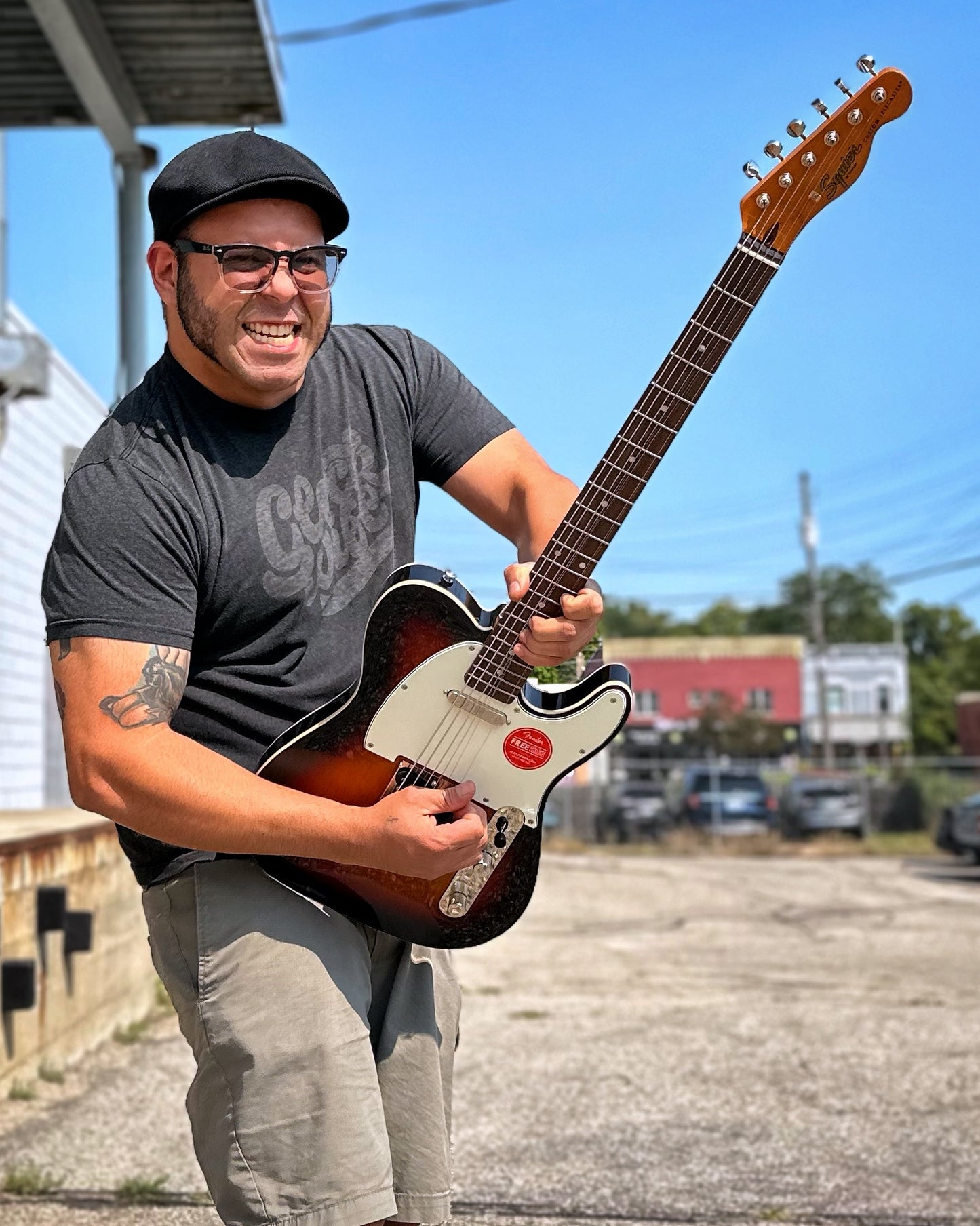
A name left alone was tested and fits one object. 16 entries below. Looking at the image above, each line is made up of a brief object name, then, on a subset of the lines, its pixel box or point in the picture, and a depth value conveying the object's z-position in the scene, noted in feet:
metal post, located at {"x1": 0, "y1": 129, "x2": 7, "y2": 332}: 34.47
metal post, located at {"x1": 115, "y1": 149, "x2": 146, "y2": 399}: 25.43
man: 7.68
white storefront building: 245.45
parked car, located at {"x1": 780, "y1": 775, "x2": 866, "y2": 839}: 90.07
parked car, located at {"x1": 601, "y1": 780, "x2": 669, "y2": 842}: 93.09
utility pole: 178.19
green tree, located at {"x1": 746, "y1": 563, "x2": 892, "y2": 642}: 364.79
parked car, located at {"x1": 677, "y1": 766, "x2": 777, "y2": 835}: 90.33
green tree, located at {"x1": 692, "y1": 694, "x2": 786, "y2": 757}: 149.48
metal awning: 23.61
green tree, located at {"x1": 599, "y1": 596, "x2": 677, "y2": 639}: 371.35
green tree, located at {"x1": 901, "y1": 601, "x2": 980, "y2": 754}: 306.14
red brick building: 217.97
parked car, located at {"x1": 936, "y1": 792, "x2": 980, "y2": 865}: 65.62
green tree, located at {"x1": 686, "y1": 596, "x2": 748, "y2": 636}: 383.45
